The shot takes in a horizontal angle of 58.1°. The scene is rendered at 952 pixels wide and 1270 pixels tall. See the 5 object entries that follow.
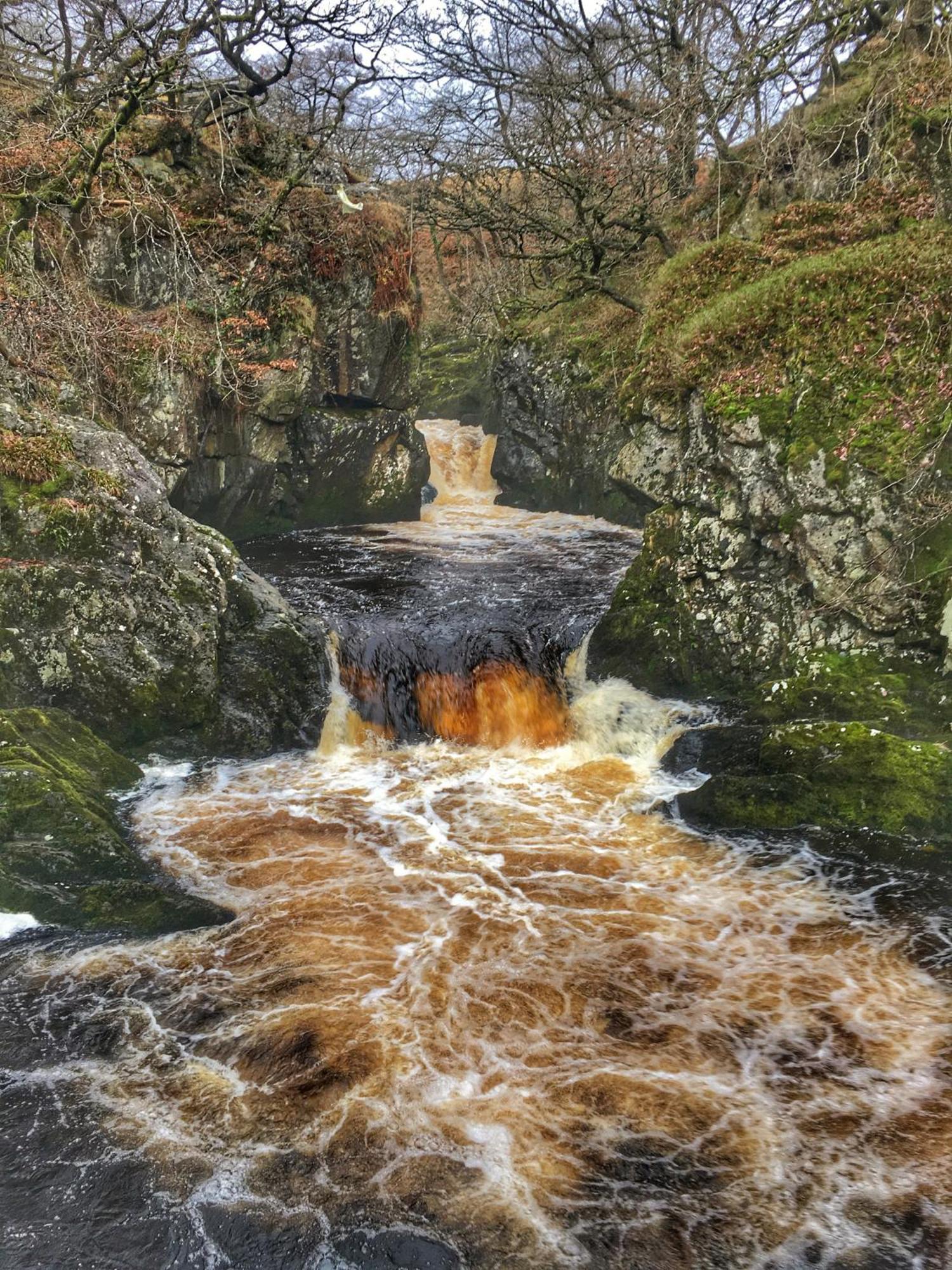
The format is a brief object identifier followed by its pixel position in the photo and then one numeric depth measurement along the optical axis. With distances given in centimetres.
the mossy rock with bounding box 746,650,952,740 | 700
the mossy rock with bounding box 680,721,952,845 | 658
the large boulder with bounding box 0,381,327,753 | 775
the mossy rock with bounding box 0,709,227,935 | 557
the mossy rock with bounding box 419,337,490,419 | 2141
